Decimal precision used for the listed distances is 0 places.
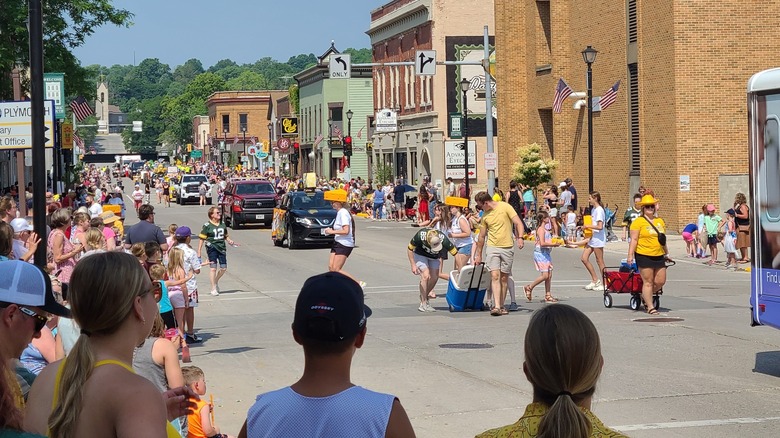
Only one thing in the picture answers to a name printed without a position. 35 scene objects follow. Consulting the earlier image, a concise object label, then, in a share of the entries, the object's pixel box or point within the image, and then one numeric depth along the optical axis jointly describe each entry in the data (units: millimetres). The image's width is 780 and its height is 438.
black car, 34906
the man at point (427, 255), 19047
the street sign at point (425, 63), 38281
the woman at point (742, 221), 27016
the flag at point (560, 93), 43344
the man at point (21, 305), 4273
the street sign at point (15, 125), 14977
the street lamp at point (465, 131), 43688
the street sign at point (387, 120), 70250
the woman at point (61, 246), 15703
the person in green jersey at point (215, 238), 22438
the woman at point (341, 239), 20312
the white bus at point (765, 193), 12664
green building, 88062
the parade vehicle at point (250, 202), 45281
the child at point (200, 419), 8156
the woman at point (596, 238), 21984
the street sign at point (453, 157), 49334
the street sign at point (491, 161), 40012
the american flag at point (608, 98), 40000
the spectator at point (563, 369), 3746
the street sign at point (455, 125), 56062
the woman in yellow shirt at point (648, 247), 18109
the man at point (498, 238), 18375
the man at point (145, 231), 17938
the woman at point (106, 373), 3986
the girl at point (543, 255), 20047
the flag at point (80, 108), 42828
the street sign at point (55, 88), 25038
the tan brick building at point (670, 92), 37375
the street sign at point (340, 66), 37656
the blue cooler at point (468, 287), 19438
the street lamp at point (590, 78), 36281
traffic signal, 62875
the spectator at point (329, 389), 3953
